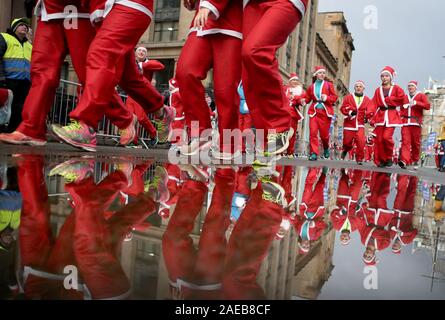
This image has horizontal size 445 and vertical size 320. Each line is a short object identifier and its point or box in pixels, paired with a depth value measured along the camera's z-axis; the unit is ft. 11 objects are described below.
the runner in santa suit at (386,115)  25.98
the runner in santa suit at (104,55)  8.95
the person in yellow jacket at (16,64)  16.30
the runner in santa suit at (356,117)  32.86
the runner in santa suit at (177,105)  30.40
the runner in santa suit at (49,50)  10.13
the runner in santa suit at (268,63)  8.75
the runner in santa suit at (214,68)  10.32
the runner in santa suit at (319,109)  29.84
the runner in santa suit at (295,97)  33.73
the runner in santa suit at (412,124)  27.82
